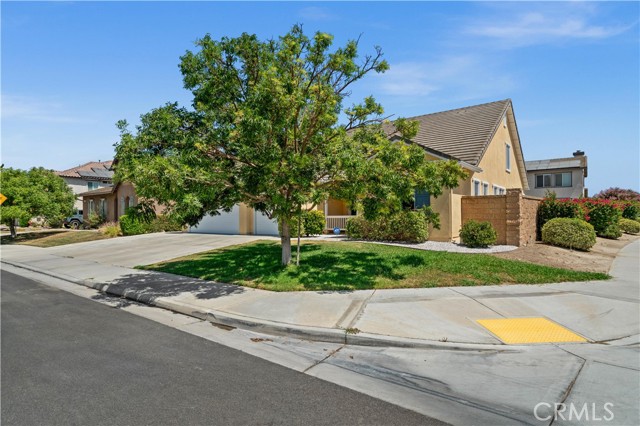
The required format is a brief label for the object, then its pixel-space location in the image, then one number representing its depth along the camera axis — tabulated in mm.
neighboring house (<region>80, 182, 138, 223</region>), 31641
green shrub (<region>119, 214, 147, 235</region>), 24406
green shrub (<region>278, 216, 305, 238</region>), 9031
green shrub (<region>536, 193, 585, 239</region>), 16094
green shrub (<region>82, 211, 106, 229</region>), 32938
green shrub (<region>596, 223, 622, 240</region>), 18469
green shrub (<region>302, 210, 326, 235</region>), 18562
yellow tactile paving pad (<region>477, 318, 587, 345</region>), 5629
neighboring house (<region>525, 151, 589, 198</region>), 40469
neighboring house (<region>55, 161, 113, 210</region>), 47000
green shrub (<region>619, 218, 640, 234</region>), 23359
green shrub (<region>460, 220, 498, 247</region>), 13922
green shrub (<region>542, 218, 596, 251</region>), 13867
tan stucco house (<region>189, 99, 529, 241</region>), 16234
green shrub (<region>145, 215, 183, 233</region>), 25609
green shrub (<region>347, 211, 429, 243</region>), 15344
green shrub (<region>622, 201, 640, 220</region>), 26141
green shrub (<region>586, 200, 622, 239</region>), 17938
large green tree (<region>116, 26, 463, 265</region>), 7922
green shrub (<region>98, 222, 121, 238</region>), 24322
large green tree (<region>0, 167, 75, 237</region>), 25062
